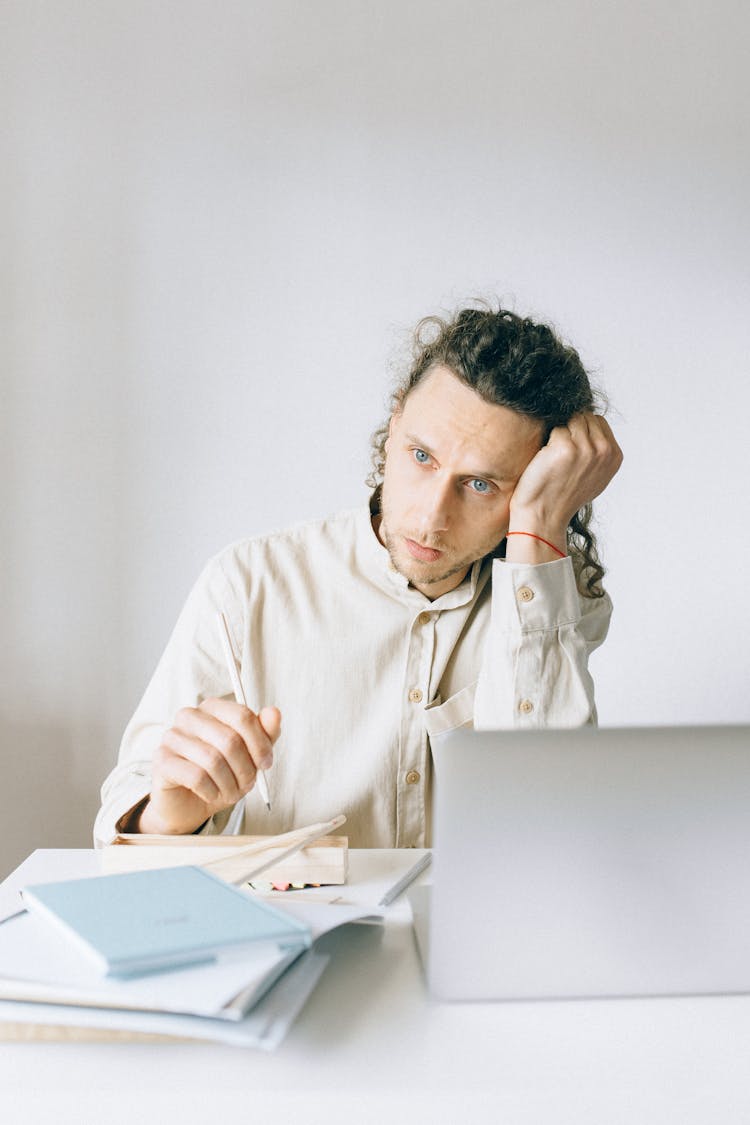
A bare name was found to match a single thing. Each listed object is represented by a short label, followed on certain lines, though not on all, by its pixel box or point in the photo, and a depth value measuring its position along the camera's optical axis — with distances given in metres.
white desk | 0.55
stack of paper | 0.57
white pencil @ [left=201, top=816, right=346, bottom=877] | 0.86
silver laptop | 0.65
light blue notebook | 0.59
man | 1.33
